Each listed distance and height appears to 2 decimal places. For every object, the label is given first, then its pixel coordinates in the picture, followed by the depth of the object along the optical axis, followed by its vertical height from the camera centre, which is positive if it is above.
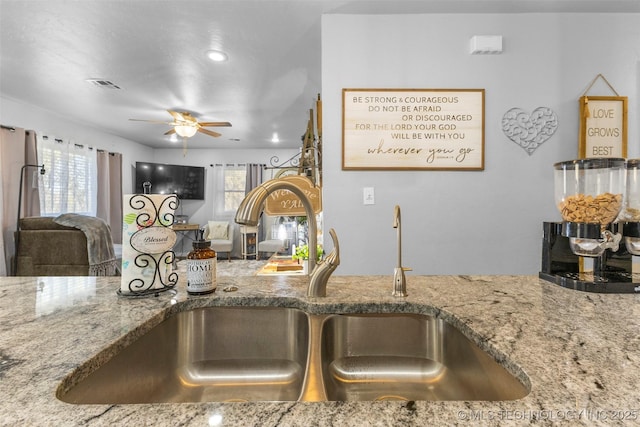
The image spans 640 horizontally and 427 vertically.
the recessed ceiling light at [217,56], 2.64 +1.27
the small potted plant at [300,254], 2.53 -0.34
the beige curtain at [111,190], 5.41 +0.34
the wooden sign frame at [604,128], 2.10 +0.54
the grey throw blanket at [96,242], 3.41 -0.33
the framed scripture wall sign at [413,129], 2.12 +0.53
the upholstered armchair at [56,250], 3.47 -0.42
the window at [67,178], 4.46 +0.47
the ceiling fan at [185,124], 3.92 +1.05
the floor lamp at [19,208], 3.59 +0.02
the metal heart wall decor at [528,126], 2.12 +0.55
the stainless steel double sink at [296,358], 0.75 -0.37
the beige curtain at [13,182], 3.78 +0.34
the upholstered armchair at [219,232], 6.71 -0.43
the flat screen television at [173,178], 6.49 +0.66
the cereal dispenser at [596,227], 0.98 -0.04
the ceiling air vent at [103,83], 3.22 +1.26
